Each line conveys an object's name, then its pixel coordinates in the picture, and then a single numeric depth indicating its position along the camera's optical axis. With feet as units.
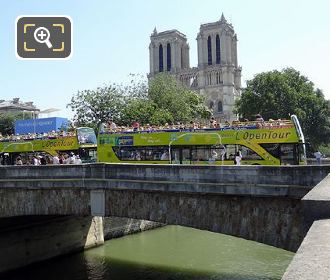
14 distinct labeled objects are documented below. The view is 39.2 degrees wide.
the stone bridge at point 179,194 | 49.03
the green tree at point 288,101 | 209.46
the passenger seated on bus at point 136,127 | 96.55
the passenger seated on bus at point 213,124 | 87.08
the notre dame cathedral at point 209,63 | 388.16
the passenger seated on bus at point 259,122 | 80.70
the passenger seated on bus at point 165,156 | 90.00
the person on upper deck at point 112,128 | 99.52
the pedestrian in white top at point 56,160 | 94.67
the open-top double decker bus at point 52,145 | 108.17
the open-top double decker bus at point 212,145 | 80.02
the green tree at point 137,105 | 191.72
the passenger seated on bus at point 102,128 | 100.27
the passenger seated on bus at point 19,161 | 110.26
